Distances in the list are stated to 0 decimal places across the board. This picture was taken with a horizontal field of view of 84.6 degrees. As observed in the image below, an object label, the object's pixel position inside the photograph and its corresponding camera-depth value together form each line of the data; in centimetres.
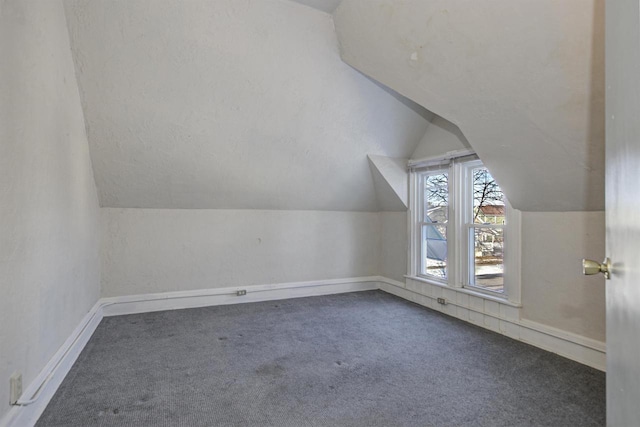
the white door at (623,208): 64
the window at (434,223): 392
